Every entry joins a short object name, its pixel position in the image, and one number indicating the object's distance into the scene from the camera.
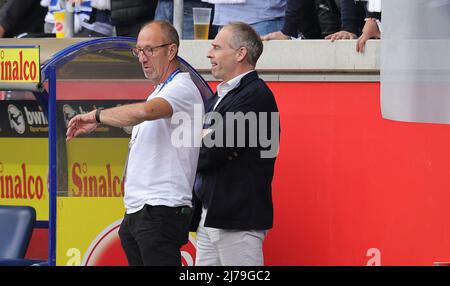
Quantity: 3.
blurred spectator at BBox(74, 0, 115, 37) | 16.16
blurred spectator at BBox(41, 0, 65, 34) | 16.39
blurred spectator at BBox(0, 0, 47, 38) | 17.00
